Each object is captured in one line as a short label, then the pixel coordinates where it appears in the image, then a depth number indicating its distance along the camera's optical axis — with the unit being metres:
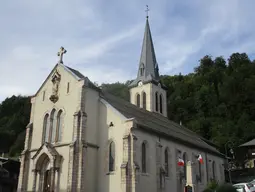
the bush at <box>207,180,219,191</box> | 28.11
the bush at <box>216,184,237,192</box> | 21.27
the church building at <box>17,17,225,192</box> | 24.75
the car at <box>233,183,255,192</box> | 21.83
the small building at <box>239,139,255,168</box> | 45.12
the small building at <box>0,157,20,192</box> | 35.91
